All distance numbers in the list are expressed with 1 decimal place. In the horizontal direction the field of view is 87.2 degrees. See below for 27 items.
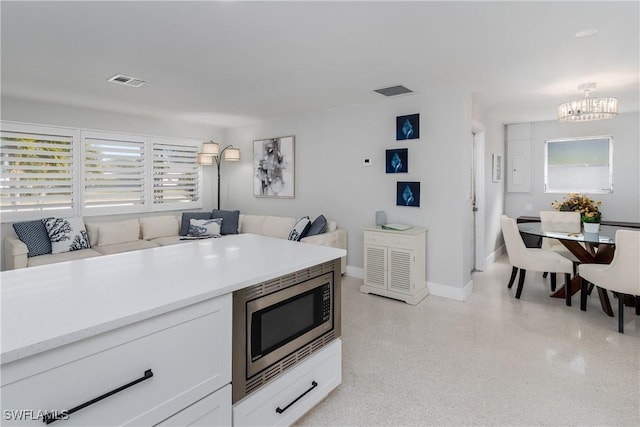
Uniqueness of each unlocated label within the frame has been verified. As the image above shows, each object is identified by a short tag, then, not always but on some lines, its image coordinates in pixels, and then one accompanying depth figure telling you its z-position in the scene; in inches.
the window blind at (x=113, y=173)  193.6
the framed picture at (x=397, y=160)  165.3
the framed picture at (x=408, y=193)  162.4
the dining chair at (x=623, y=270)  113.0
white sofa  153.0
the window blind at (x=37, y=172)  166.6
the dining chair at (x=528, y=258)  145.3
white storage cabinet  149.6
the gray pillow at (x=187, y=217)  211.3
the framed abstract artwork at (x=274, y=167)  213.8
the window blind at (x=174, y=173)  223.6
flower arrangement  201.4
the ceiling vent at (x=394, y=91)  150.8
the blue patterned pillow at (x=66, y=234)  164.7
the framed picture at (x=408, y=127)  159.9
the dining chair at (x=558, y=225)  170.1
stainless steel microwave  57.7
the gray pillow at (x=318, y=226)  175.8
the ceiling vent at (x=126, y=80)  135.5
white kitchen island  35.5
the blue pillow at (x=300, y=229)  178.5
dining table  140.6
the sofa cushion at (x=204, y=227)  204.5
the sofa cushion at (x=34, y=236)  159.0
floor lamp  229.8
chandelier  137.5
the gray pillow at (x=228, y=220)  215.8
